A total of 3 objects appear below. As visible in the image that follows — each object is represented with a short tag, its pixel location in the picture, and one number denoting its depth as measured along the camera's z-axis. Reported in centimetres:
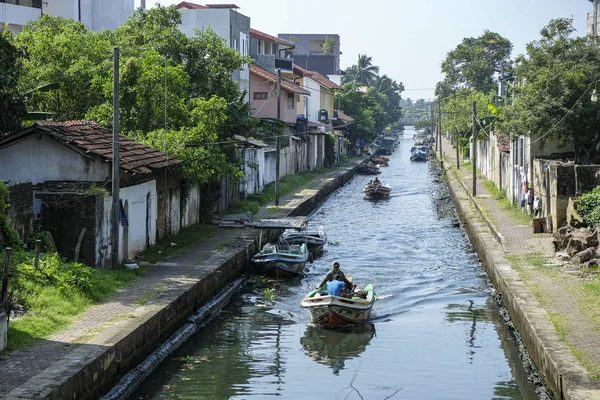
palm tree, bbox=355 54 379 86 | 15388
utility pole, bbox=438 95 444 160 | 9706
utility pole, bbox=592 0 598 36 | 5827
